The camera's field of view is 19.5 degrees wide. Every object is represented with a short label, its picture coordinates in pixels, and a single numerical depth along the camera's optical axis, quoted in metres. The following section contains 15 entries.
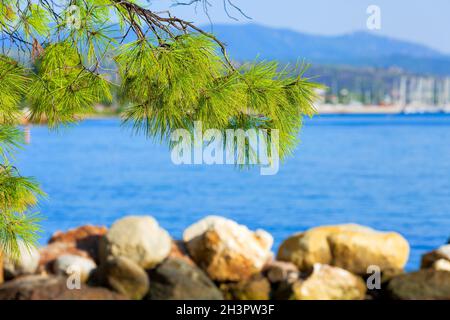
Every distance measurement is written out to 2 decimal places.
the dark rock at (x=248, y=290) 10.87
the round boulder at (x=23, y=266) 10.85
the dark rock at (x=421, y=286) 10.37
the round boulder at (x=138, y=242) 10.91
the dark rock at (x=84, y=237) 11.49
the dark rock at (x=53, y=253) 11.20
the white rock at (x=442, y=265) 11.23
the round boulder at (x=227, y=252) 11.00
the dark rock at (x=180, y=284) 10.35
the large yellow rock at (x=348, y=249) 11.15
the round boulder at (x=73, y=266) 10.78
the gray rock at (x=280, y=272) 11.02
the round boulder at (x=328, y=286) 10.49
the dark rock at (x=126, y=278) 10.33
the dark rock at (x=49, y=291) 9.18
